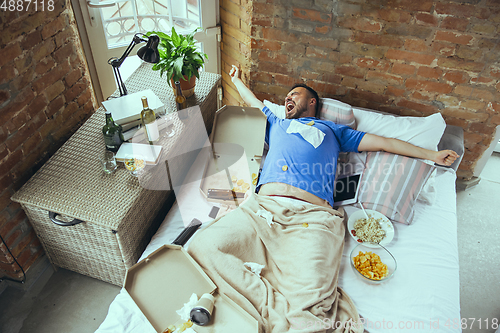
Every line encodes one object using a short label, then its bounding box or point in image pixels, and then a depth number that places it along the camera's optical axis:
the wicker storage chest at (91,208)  1.44
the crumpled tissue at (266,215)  1.56
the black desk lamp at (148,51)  1.61
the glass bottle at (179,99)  1.89
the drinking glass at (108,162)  1.60
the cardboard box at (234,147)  1.89
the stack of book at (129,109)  1.70
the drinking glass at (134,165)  1.60
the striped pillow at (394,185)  1.75
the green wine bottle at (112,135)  1.64
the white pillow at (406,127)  1.90
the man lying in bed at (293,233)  1.29
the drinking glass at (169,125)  1.78
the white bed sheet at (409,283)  1.31
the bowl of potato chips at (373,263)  1.46
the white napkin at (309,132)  1.84
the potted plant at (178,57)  1.83
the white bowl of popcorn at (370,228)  1.64
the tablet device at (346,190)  1.84
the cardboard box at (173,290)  1.23
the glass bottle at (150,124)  1.64
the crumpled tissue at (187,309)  1.24
